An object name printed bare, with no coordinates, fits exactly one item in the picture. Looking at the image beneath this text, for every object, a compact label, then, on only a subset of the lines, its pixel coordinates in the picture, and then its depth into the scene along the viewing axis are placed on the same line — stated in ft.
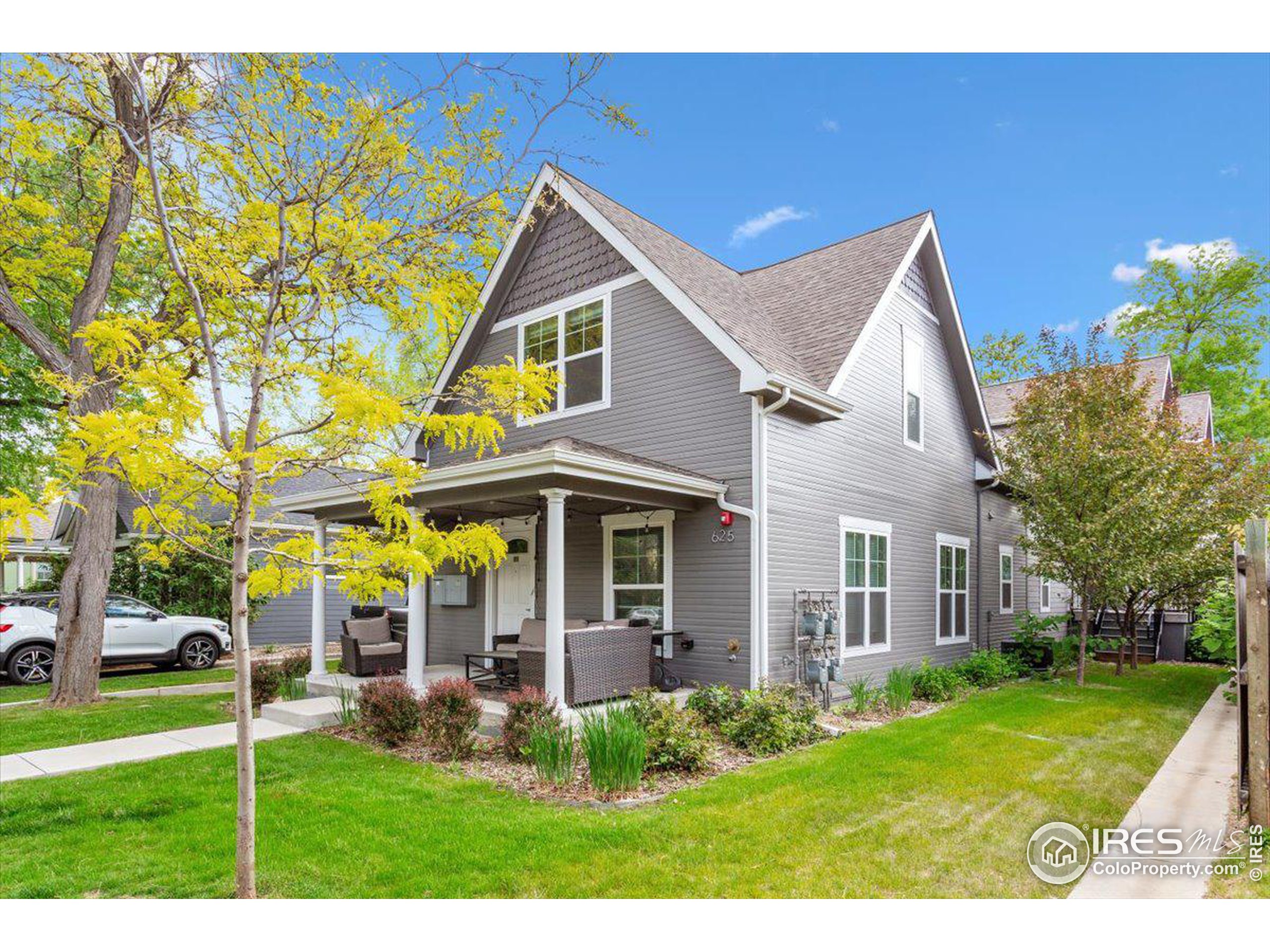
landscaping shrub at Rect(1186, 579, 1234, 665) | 30.14
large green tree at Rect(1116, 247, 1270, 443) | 94.53
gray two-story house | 29.30
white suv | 42.50
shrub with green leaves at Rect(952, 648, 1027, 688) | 39.58
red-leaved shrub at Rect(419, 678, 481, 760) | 23.79
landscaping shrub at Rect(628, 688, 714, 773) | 21.04
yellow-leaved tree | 12.98
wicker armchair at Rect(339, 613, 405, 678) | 36.47
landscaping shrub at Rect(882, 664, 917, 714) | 30.60
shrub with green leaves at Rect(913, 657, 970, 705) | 34.50
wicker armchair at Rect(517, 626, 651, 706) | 26.73
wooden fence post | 15.31
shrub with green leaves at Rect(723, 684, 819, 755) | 24.11
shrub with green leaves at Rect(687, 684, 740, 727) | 25.73
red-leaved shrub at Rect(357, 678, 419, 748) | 25.35
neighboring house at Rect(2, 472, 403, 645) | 61.77
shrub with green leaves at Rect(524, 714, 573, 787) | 19.84
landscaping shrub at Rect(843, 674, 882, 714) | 30.04
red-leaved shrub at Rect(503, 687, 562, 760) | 22.45
